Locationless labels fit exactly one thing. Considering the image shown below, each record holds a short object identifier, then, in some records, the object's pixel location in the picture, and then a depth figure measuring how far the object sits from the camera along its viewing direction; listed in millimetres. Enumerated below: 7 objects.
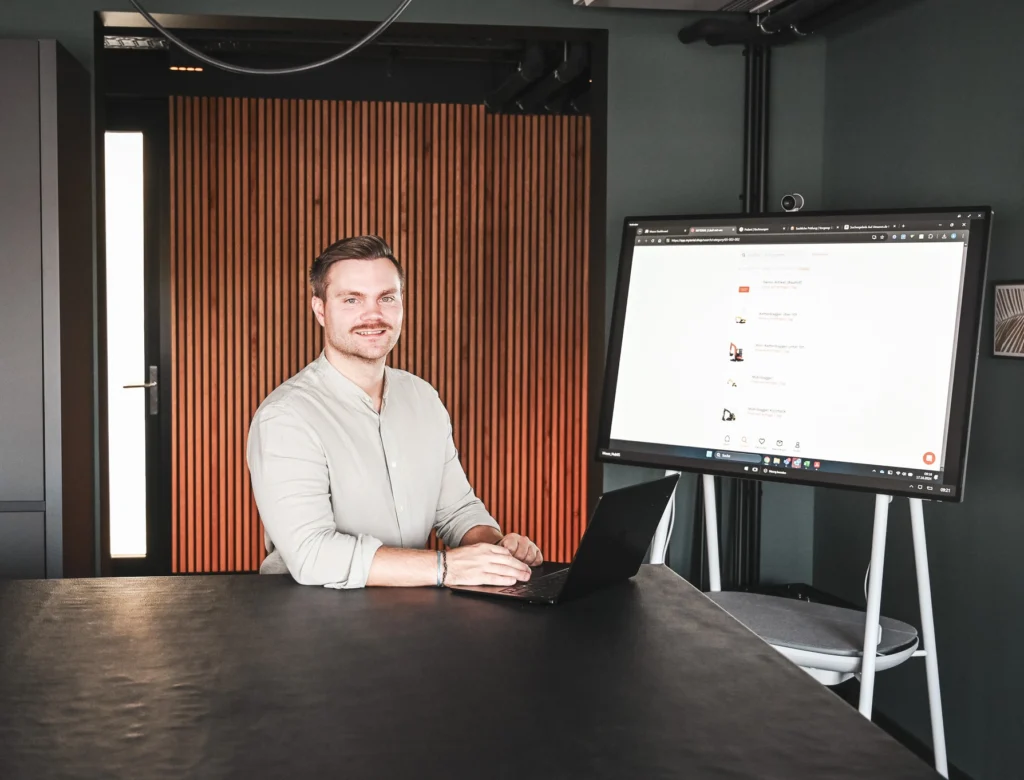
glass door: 5770
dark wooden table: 1159
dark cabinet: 3301
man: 2350
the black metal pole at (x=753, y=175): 3918
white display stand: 2738
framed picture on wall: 2969
